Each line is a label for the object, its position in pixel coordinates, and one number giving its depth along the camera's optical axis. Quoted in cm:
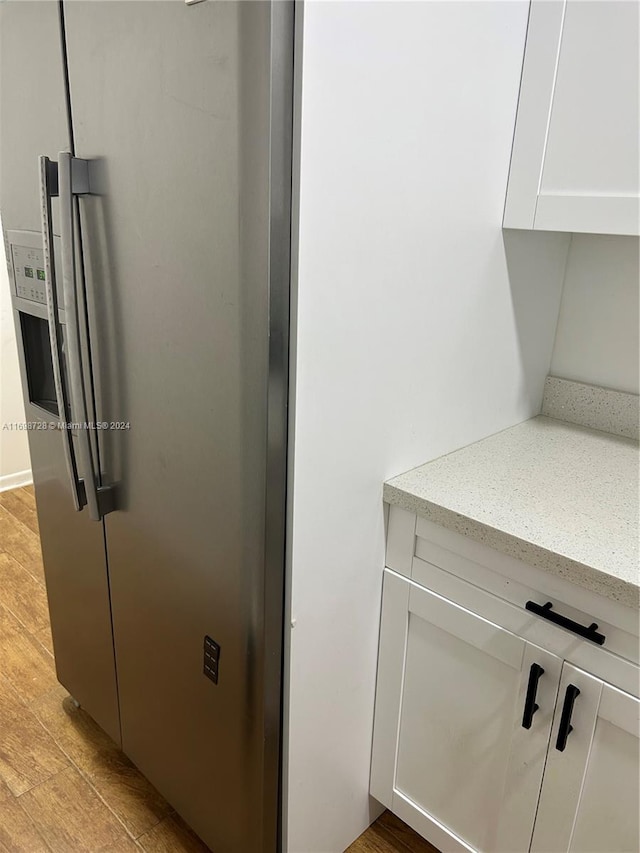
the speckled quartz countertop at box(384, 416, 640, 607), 104
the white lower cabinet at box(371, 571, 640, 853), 108
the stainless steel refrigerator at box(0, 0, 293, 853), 93
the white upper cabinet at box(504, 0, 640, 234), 116
